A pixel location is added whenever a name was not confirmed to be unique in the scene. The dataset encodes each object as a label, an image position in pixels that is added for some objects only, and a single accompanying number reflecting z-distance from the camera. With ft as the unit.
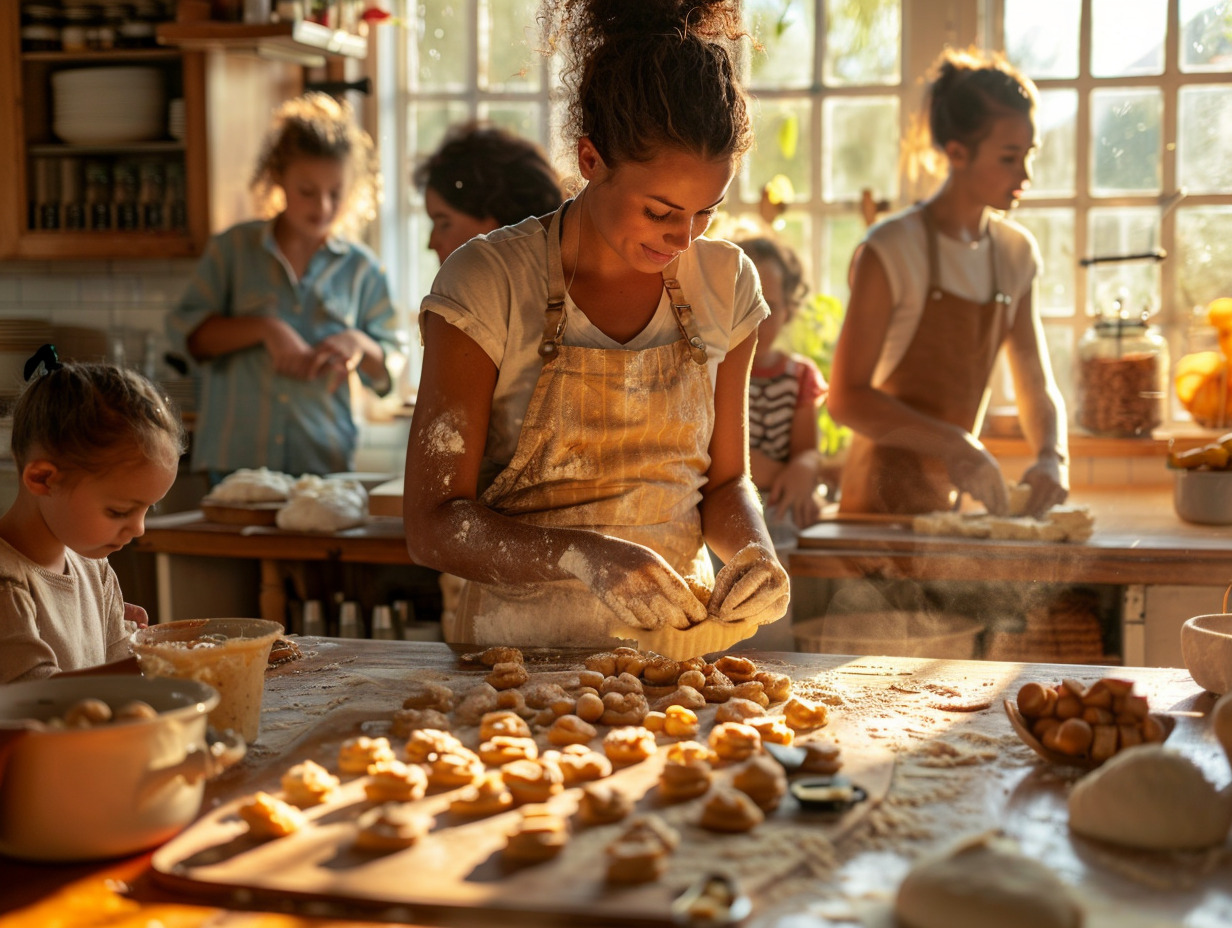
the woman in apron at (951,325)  10.07
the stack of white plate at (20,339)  13.88
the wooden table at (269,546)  10.23
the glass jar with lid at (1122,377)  11.70
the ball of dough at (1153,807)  3.55
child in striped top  10.98
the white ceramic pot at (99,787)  3.44
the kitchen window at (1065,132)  13.21
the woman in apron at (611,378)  5.46
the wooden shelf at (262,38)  12.98
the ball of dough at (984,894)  3.05
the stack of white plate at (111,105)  14.34
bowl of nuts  4.20
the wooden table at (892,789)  3.27
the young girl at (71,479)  4.98
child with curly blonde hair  12.51
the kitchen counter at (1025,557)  8.59
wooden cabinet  14.34
